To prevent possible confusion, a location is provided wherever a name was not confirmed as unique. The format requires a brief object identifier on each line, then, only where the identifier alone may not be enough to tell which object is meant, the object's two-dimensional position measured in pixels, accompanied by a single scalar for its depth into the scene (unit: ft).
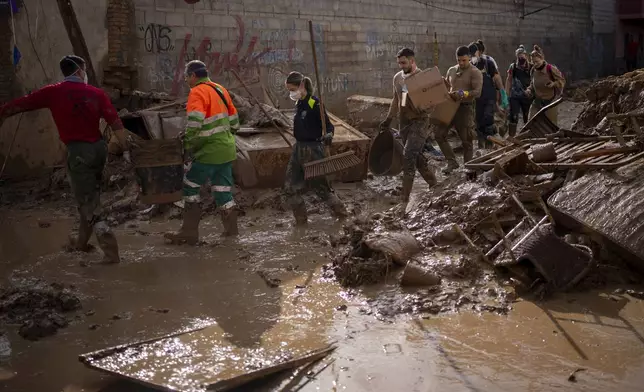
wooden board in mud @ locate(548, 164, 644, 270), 15.56
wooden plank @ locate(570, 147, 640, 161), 18.51
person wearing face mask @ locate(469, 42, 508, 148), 31.89
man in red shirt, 18.16
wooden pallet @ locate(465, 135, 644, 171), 18.08
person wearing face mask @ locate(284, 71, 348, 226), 22.75
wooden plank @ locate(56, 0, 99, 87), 31.58
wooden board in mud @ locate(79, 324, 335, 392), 11.55
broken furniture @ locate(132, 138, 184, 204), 20.94
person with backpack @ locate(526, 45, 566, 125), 31.76
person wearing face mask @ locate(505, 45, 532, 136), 34.47
